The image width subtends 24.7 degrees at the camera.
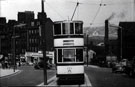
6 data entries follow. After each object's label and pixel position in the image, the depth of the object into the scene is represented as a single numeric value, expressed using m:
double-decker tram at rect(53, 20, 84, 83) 20.27
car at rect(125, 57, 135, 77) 28.51
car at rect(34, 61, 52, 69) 53.00
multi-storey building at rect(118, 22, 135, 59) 79.88
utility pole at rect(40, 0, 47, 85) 19.97
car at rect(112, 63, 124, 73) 38.03
